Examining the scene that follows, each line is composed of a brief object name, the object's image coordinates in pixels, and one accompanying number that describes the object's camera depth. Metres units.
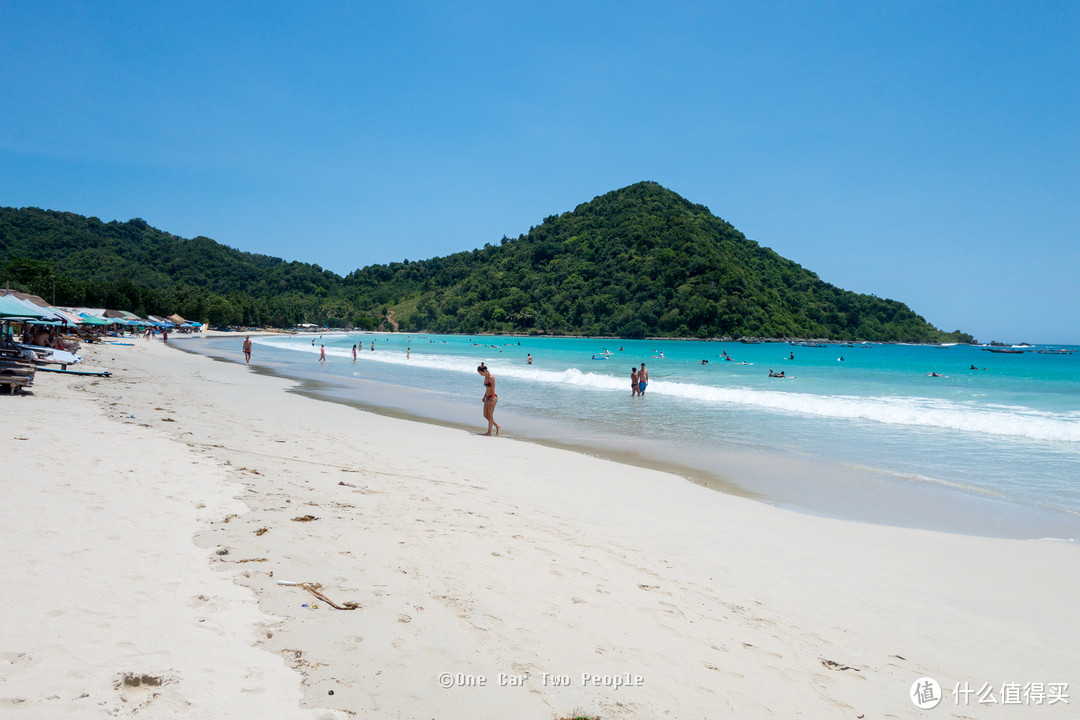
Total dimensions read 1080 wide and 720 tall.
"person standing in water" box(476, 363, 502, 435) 13.67
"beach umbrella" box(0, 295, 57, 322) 16.50
